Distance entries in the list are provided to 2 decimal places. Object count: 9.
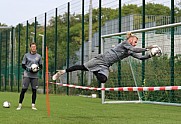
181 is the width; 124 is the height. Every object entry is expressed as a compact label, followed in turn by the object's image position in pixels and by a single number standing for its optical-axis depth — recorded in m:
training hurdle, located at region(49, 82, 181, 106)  10.44
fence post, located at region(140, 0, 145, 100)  17.05
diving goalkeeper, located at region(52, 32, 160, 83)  10.91
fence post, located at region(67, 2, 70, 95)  25.80
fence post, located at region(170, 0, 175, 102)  15.96
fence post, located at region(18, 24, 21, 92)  33.47
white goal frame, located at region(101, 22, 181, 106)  14.72
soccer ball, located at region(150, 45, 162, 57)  9.96
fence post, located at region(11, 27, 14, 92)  34.63
